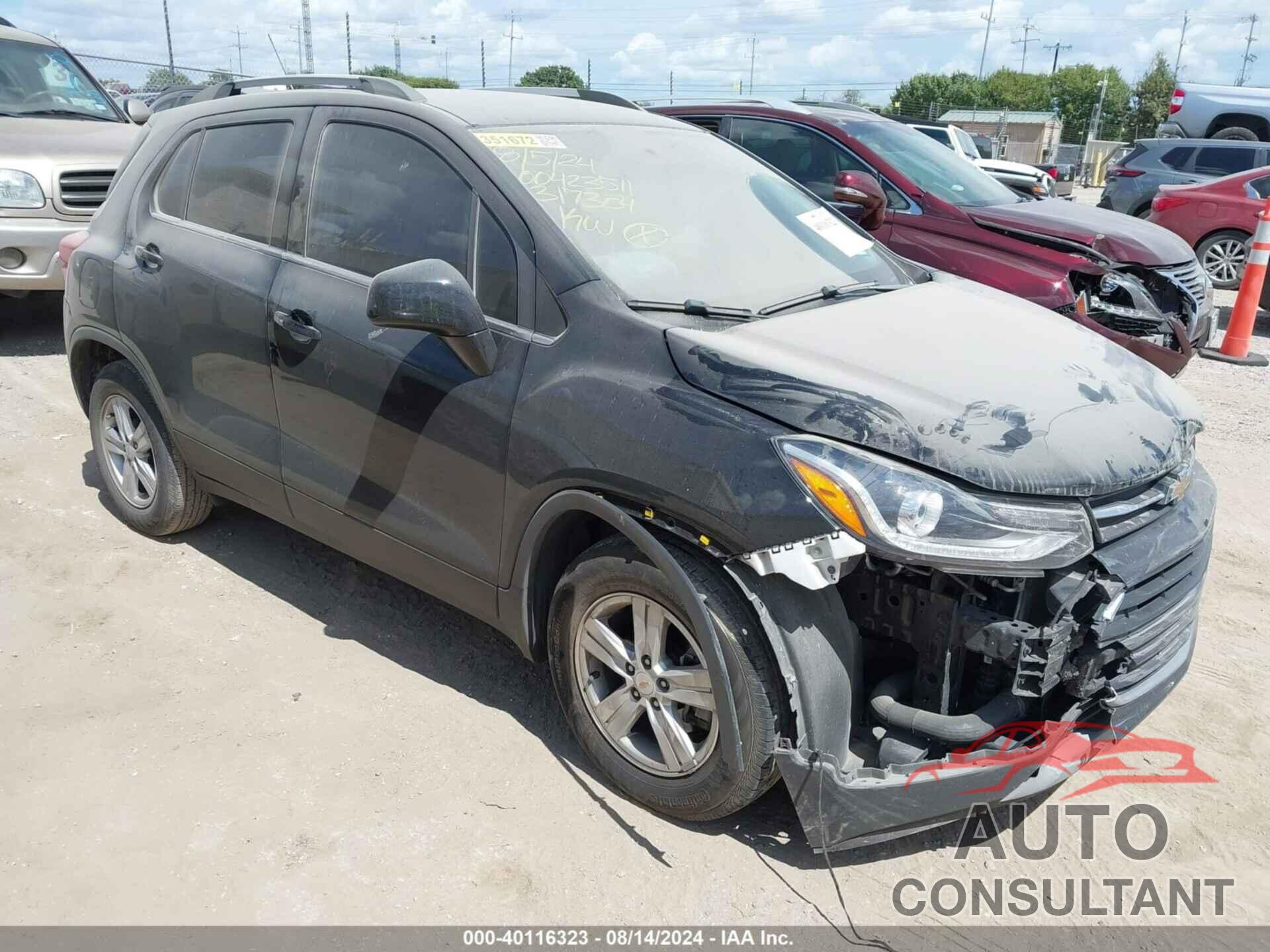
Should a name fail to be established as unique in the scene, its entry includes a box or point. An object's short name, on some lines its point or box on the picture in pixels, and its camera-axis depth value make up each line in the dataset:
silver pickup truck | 17.55
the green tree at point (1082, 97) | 79.81
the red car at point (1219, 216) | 11.14
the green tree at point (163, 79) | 20.44
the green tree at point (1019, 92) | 88.94
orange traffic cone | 8.45
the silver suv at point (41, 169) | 7.11
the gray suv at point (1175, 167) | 14.18
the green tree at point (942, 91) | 88.29
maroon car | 6.31
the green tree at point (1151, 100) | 62.97
